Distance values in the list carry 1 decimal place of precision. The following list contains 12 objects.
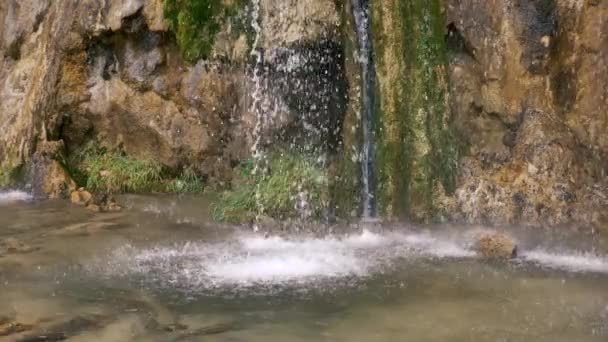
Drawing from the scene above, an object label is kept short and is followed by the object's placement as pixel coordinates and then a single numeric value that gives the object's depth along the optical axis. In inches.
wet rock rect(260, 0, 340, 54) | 362.0
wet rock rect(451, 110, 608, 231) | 332.2
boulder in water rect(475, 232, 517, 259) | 290.2
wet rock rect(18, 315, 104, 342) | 208.1
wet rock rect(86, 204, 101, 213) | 381.4
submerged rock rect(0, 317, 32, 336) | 212.4
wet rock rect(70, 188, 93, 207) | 395.6
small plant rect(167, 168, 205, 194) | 425.7
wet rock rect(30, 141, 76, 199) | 415.5
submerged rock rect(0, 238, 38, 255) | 305.9
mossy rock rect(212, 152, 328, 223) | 359.6
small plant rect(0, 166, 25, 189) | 439.8
